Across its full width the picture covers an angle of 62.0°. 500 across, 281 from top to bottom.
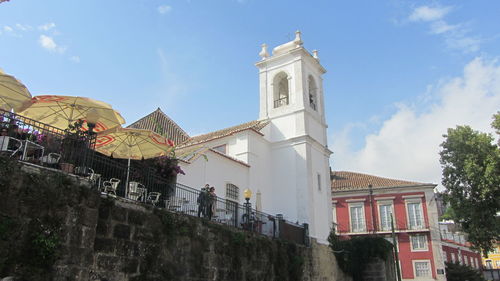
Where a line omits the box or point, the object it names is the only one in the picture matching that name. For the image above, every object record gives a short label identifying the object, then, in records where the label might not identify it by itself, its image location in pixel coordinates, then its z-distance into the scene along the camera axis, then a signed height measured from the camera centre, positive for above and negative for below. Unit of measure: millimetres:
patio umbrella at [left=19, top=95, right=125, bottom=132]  10711 +4300
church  19594 +6634
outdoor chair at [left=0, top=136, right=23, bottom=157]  8062 +2518
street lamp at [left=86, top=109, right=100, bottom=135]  10619 +4006
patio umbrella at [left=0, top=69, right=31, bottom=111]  9992 +4343
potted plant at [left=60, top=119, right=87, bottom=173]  9070 +2887
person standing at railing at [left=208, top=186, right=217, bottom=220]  13698 +2448
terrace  8836 +2648
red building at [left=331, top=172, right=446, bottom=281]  33844 +5292
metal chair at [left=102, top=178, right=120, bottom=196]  10219 +2198
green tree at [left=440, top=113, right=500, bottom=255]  21453 +4970
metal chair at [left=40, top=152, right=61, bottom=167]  8852 +2464
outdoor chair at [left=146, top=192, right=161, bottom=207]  11461 +2301
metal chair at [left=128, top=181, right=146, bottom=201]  10688 +2187
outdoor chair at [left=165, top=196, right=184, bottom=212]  12656 +2337
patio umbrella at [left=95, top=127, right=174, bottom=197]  12578 +3967
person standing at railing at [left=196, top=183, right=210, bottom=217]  13425 +2474
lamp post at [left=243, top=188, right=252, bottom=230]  15531 +2680
